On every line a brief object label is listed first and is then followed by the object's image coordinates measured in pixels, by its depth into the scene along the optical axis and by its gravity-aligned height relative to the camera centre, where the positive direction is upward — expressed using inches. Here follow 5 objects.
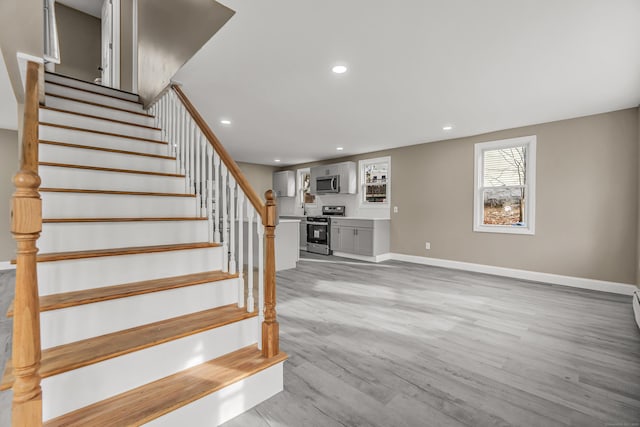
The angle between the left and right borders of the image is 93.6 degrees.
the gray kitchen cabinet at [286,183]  332.2 +28.4
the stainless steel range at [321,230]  272.2 -20.2
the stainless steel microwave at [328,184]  278.7 +23.4
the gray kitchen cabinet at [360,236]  239.4 -23.1
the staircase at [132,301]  54.1 -20.7
